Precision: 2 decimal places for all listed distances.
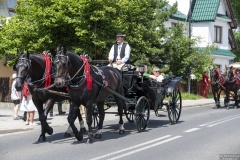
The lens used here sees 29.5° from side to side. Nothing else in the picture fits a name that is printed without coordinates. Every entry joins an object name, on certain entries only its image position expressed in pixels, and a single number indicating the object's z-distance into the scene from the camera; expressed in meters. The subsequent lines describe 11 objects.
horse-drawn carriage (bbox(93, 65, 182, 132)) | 13.07
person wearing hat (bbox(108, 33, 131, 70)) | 13.05
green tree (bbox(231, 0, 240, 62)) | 58.88
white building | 43.16
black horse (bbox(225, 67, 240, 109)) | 23.23
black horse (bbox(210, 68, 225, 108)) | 22.94
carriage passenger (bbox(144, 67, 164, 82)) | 14.96
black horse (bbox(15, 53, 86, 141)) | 10.45
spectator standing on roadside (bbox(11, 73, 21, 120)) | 16.91
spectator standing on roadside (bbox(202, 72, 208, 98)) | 34.61
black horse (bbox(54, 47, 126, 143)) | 10.27
